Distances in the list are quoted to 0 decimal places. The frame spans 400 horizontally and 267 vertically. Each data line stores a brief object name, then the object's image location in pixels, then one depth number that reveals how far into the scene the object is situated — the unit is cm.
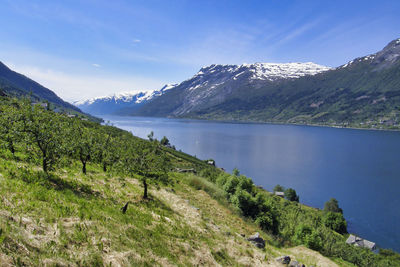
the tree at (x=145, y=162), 2533
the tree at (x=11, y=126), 1862
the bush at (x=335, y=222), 7456
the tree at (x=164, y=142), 19330
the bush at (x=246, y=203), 4250
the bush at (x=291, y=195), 9544
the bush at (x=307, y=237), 3853
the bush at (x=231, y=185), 5655
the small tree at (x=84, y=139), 2702
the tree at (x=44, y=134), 1911
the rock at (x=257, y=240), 2409
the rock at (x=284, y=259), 2136
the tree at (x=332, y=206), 8406
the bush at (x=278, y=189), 10394
